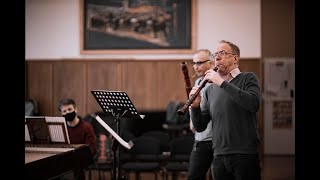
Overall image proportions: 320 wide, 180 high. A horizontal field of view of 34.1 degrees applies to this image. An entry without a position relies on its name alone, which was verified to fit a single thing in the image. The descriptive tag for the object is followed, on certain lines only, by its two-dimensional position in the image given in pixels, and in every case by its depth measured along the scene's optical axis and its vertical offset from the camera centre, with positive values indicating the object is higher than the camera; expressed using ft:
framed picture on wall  37.60 +4.17
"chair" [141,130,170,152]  28.40 -3.08
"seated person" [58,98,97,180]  20.95 -1.83
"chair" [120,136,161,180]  23.99 -3.72
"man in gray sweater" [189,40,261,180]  12.35 -0.83
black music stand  17.40 -0.74
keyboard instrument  15.84 -2.53
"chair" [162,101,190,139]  33.06 -2.51
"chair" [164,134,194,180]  24.56 -3.14
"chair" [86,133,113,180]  25.20 -3.59
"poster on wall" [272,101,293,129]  41.50 -2.47
